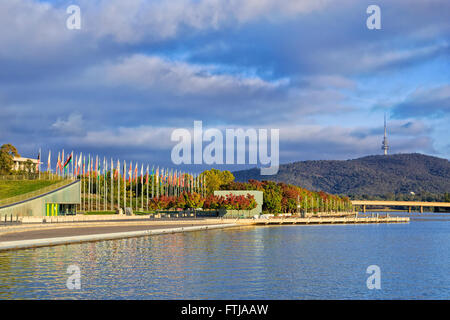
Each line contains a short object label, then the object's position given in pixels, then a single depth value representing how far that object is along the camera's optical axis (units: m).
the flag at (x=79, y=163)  102.88
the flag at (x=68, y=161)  101.81
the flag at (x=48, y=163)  102.16
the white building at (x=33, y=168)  185.89
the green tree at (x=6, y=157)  159.38
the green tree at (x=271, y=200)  160.00
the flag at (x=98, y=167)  108.25
